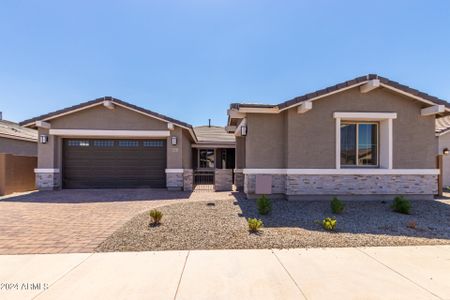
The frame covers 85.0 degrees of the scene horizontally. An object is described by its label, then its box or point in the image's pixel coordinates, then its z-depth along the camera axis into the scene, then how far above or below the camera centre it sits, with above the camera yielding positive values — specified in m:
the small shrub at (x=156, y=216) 6.22 -1.60
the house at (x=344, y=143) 8.84 +0.41
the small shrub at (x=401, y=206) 7.44 -1.58
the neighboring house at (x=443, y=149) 14.02 +0.23
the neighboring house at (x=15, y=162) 11.55 -0.52
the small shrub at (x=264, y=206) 7.25 -1.56
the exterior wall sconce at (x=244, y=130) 9.50 +0.92
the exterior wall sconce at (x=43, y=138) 11.96 +0.69
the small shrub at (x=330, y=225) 5.98 -1.73
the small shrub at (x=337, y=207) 7.34 -1.58
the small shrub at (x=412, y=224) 6.23 -1.79
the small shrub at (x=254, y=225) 5.77 -1.68
